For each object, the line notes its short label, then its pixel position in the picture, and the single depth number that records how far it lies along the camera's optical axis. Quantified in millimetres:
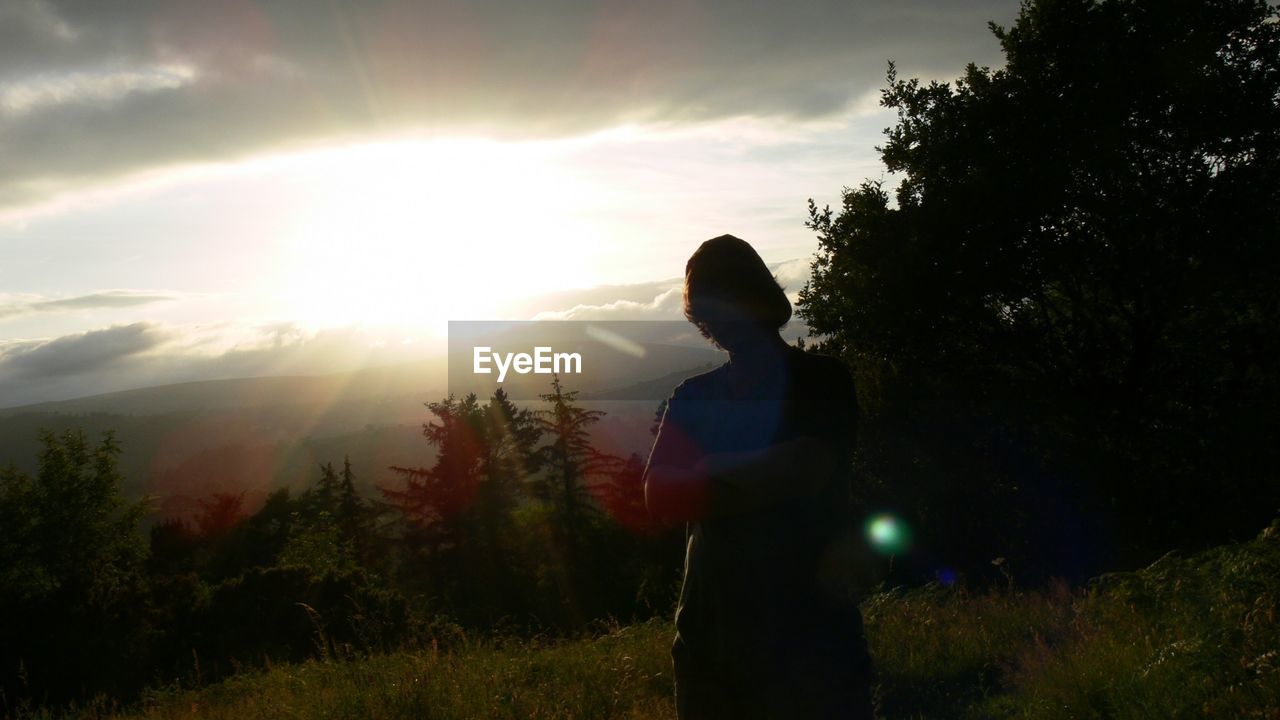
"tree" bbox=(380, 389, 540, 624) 40469
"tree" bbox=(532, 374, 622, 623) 41156
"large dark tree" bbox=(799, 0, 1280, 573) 14750
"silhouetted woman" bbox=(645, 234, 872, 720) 2104
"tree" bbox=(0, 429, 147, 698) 47469
